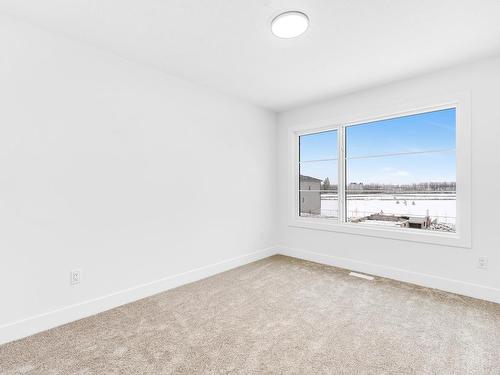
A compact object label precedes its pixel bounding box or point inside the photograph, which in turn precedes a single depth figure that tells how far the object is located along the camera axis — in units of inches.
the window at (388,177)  117.8
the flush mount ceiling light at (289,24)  78.2
